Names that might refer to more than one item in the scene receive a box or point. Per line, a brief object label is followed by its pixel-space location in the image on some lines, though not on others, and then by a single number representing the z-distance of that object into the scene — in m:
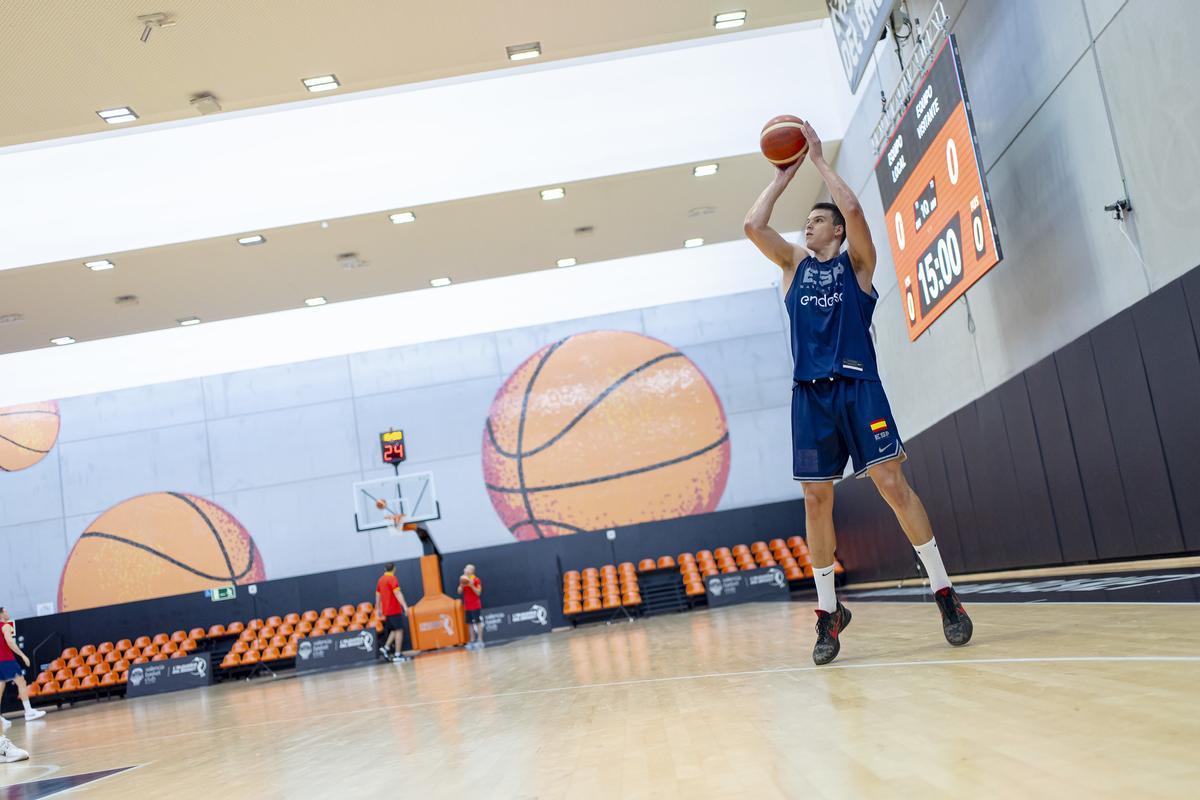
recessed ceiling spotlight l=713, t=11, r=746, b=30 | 8.65
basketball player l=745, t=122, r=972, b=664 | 3.33
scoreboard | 5.83
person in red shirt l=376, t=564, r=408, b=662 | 13.41
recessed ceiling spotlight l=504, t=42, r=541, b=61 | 8.57
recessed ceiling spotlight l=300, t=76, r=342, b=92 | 8.48
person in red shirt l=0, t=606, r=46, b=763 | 10.36
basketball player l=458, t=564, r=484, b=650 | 13.84
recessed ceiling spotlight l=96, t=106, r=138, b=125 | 8.39
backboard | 15.91
